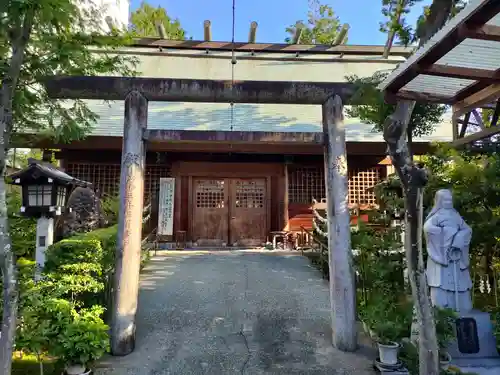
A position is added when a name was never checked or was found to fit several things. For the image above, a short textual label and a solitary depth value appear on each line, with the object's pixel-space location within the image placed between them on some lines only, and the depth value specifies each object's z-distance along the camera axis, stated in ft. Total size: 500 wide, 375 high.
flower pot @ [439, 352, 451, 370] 11.80
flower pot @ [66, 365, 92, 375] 11.63
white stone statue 13.55
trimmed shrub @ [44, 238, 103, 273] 13.60
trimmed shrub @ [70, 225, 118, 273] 15.13
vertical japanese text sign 34.32
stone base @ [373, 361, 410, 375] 12.24
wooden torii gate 14.14
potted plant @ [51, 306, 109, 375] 11.37
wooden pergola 9.18
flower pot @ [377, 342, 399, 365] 12.47
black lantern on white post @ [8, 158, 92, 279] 14.96
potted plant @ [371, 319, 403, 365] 12.50
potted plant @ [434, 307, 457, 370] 11.62
